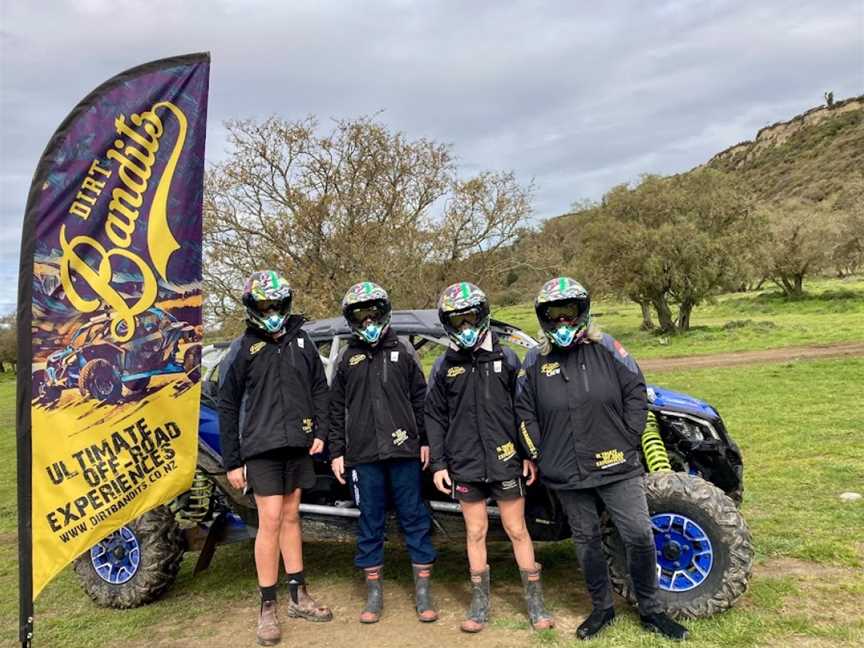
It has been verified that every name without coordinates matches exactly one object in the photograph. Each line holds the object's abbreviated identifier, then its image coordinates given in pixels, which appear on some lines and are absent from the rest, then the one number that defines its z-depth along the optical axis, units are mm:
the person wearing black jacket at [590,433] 3854
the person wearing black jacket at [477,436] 4129
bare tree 18703
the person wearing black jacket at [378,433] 4371
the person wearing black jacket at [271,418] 4340
